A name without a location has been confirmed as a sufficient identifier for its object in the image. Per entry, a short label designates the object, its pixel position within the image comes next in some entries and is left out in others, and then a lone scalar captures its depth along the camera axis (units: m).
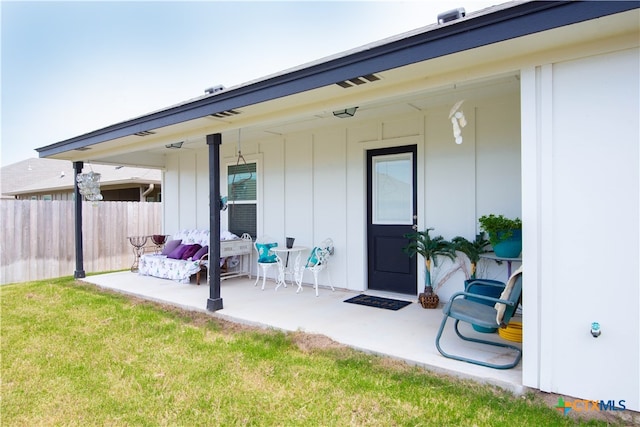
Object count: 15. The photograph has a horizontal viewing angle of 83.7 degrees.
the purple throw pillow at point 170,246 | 6.83
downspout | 10.51
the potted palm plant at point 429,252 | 4.37
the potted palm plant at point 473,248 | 4.10
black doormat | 4.49
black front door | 4.93
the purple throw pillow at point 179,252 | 6.37
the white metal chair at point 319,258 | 5.09
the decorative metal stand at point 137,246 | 7.99
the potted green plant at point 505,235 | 3.54
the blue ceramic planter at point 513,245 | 3.55
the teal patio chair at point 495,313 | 2.67
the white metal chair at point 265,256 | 5.56
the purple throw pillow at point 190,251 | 6.29
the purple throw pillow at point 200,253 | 6.12
